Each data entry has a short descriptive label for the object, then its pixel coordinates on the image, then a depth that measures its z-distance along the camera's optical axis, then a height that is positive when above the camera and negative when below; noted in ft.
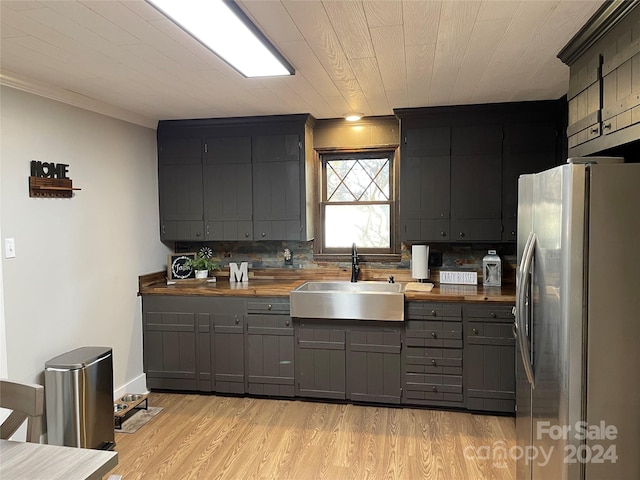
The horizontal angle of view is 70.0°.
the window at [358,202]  13.51 +0.66
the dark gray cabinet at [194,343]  12.16 -3.16
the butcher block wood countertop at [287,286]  11.02 -1.68
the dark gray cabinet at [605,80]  5.67 +2.03
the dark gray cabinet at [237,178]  12.82 +1.36
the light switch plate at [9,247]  8.57 -0.38
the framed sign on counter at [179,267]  13.55 -1.23
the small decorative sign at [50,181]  9.16 +0.97
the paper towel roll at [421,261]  12.38 -1.01
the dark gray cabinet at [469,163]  11.58 +1.57
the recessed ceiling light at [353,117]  12.73 +3.07
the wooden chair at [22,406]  5.46 -2.14
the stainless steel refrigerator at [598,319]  5.40 -1.17
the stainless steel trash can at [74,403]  9.07 -3.53
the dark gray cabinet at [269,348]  11.88 -3.22
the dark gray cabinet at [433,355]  11.03 -3.21
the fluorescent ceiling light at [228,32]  5.71 +2.75
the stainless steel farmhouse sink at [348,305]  11.08 -1.98
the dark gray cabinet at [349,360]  11.38 -3.44
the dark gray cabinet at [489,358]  10.77 -3.20
